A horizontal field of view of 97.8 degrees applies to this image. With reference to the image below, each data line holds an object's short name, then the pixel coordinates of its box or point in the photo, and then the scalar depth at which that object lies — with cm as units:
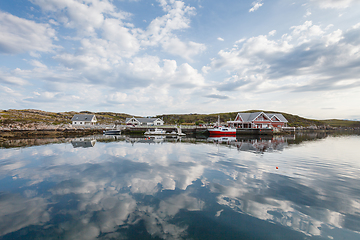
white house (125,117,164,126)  9719
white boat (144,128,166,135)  6502
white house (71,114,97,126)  10362
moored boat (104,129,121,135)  6411
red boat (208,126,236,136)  6494
